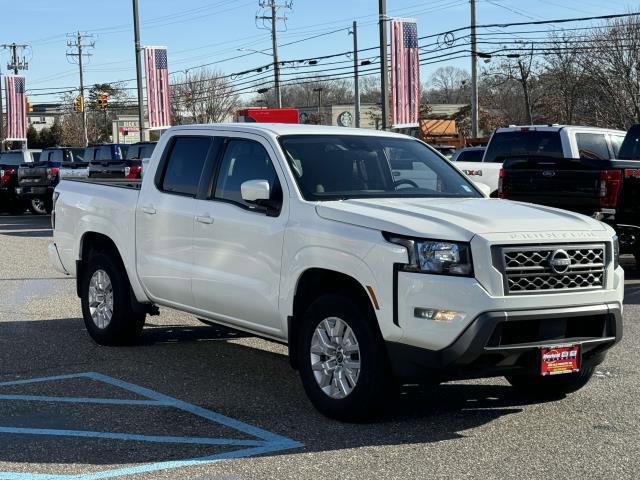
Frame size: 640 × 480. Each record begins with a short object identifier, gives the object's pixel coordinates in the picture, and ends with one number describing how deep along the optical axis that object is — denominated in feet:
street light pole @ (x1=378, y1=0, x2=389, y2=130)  84.65
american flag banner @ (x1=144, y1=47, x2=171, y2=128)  127.65
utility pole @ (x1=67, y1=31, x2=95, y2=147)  277.97
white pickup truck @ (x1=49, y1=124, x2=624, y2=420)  18.74
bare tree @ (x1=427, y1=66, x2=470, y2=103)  354.27
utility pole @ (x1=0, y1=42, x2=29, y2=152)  282.77
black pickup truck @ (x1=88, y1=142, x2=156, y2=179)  72.90
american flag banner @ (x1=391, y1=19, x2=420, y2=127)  95.04
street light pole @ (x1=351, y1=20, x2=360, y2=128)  186.70
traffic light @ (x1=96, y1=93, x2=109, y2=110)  219.00
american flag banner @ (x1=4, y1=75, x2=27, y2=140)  176.35
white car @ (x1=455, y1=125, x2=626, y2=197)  49.57
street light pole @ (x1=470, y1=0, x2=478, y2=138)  145.77
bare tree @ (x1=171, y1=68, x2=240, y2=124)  287.07
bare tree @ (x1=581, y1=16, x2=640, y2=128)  151.12
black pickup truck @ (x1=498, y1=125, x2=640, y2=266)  40.29
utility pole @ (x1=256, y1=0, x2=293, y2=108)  186.86
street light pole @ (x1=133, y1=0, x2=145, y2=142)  130.41
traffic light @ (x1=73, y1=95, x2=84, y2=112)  226.56
